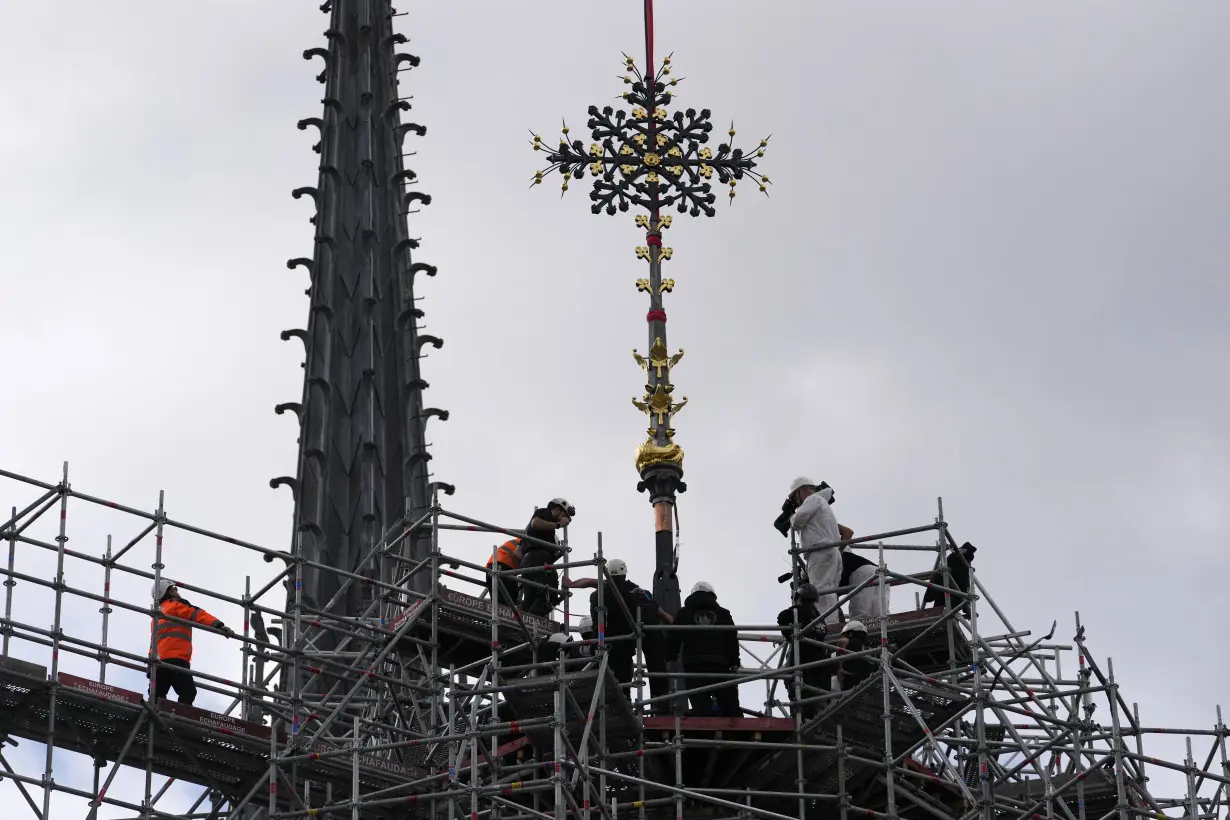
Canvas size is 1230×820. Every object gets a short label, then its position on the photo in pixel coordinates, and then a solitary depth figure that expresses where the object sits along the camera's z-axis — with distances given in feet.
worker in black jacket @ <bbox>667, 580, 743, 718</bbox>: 171.73
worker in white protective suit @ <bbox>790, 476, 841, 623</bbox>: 177.17
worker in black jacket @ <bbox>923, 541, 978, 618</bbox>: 173.47
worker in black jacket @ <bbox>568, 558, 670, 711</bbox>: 170.19
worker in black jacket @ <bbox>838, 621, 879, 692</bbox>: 170.50
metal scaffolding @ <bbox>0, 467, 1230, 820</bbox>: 163.22
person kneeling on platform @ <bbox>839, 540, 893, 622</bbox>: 176.86
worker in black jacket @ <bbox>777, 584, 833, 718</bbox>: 174.60
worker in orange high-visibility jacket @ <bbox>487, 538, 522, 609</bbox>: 172.55
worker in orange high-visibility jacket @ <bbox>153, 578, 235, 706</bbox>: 167.63
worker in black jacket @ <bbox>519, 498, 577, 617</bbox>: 173.78
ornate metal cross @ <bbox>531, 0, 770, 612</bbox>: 210.59
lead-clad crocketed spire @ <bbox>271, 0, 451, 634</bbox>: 223.92
